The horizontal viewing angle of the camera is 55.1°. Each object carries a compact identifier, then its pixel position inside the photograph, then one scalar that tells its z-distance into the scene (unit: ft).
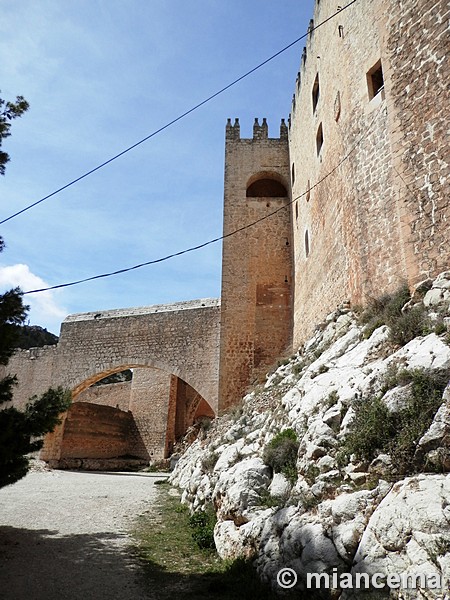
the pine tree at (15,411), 18.74
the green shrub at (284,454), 18.16
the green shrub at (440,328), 16.56
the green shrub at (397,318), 18.22
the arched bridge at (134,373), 55.83
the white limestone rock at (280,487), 17.20
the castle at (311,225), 22.68
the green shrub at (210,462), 28.12
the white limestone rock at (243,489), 18.21
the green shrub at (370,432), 14.55
